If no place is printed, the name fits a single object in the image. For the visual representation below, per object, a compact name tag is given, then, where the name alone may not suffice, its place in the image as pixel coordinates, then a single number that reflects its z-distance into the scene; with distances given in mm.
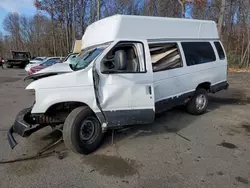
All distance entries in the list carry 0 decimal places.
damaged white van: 3688
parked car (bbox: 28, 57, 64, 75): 13620
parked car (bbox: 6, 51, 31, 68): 28234
